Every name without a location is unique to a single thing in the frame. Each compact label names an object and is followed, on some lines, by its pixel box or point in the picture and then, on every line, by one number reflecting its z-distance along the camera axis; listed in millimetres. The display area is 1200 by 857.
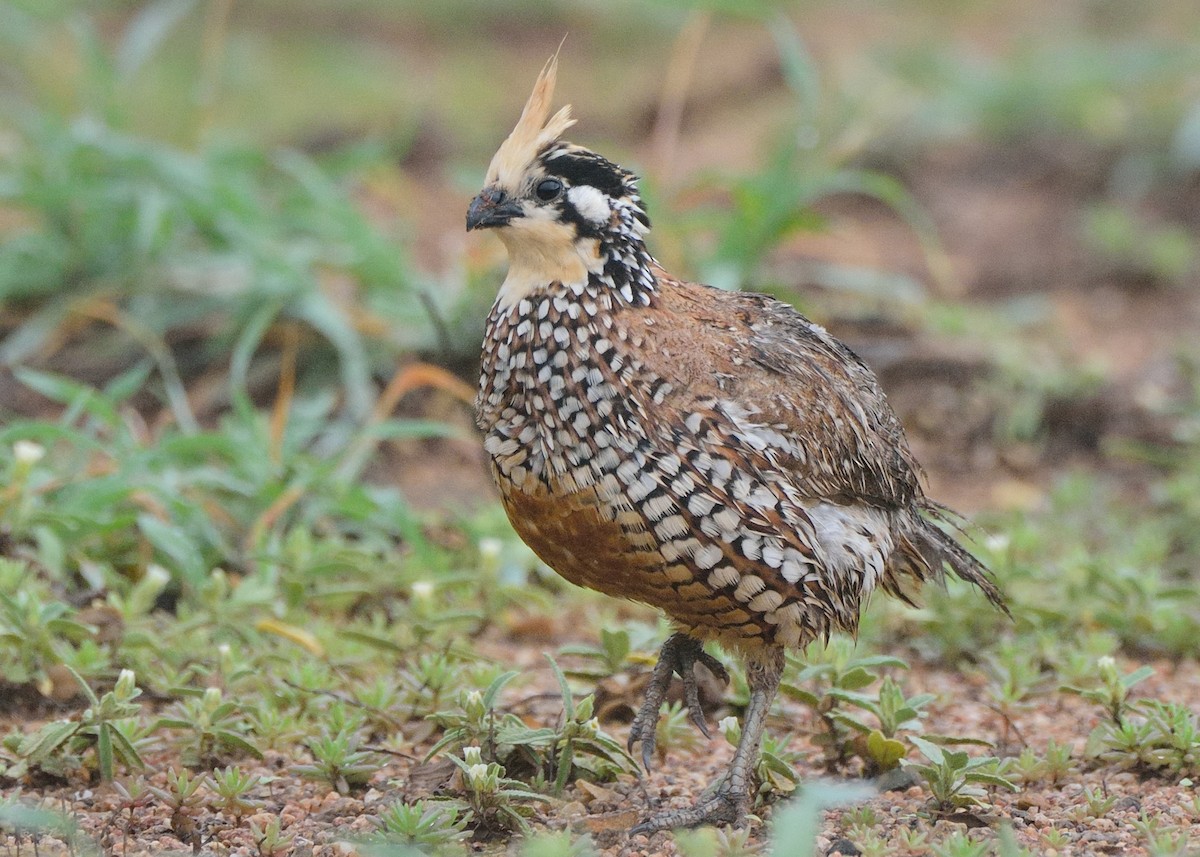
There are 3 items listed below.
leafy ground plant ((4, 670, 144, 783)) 6988
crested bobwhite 6883
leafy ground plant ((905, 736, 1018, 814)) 6949
